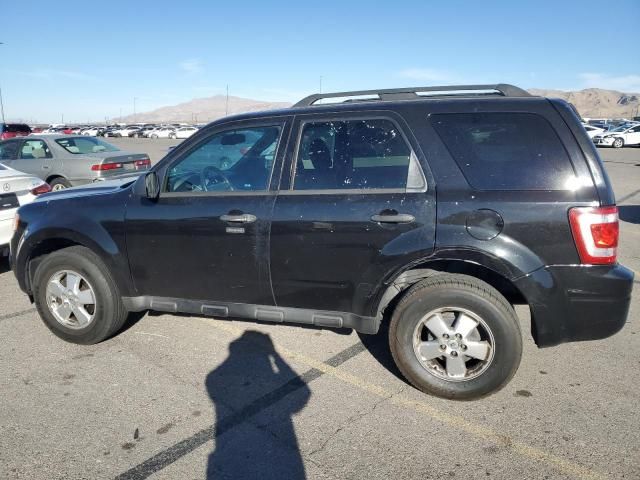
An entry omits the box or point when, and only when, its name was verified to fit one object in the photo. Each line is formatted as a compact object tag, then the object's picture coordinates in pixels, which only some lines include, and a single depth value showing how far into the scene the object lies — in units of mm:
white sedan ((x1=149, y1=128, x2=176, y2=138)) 57341
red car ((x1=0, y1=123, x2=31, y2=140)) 26562
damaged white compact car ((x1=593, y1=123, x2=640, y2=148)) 30094
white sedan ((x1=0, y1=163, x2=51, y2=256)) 5598
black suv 2904
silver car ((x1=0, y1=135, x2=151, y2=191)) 9875
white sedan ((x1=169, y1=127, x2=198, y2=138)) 55200
